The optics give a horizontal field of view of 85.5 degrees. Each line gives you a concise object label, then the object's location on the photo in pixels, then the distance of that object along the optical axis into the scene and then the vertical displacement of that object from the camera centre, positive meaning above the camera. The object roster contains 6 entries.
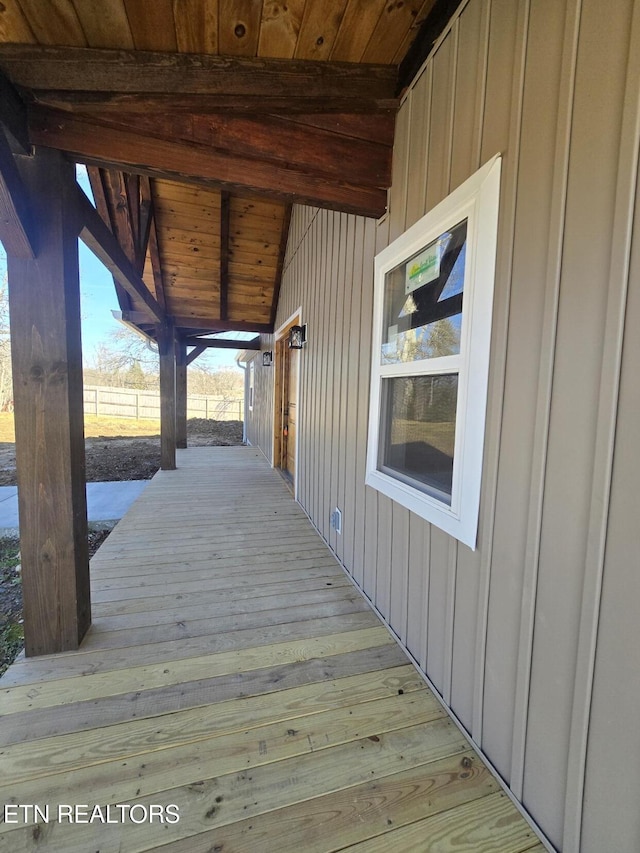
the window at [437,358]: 1.31 +0.21
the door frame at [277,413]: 5.86 -0.26
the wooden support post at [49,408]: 1.57 -0.08
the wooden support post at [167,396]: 5.48 -0.03
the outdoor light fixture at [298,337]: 3.90 +0.71
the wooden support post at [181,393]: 7.20 +0.04
